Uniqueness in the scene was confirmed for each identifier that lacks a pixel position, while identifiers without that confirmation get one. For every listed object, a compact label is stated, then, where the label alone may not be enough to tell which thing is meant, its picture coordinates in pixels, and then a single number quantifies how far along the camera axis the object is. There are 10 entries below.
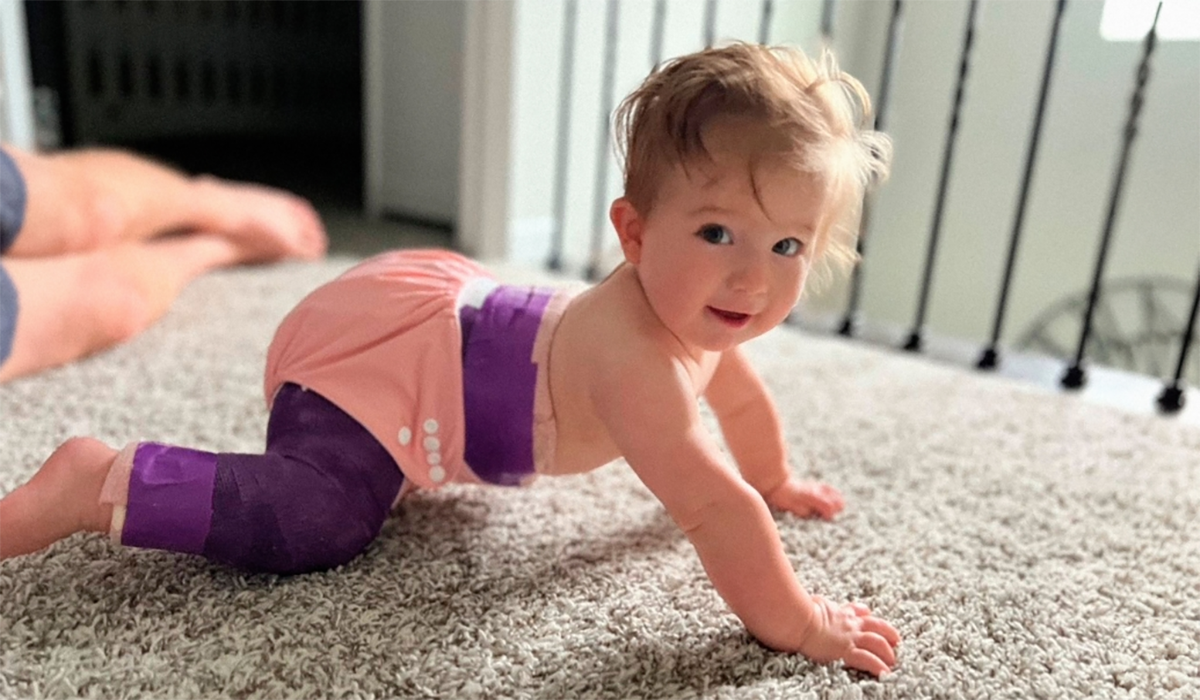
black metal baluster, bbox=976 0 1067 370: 1.29
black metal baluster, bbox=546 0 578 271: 1.77
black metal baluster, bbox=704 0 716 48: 1.55
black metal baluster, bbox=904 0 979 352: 1.32
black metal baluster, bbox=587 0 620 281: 1.68
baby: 0.57
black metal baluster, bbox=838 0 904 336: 1.38
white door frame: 1.76
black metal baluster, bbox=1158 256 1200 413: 1.19
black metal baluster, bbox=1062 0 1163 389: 1.17
